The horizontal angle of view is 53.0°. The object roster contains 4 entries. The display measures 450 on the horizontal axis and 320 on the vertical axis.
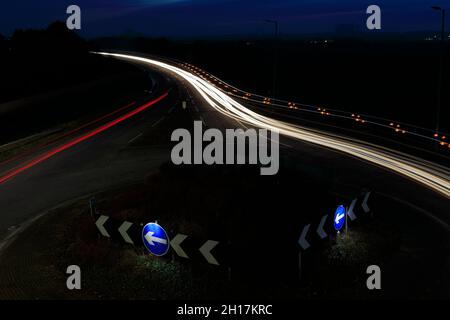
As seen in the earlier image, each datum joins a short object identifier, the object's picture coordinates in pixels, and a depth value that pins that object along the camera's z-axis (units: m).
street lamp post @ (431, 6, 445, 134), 25.18
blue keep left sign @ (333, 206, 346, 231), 14.33
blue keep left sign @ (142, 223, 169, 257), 12.99
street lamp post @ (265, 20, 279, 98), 41.74
